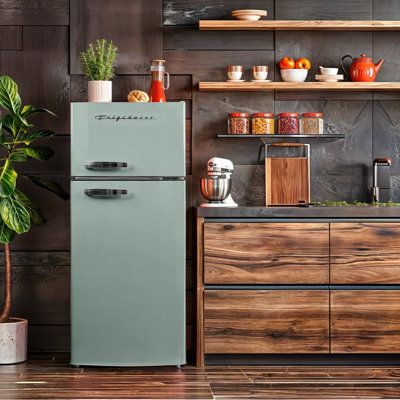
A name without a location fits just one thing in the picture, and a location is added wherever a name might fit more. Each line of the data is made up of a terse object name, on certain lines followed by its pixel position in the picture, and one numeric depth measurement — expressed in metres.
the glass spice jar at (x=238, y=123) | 4.97
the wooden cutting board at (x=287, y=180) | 5.01
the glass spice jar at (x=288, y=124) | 4.97
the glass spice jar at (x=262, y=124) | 4.98
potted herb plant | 4.70
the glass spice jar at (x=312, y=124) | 4.99
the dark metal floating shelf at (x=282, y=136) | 4.96
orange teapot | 4.95
